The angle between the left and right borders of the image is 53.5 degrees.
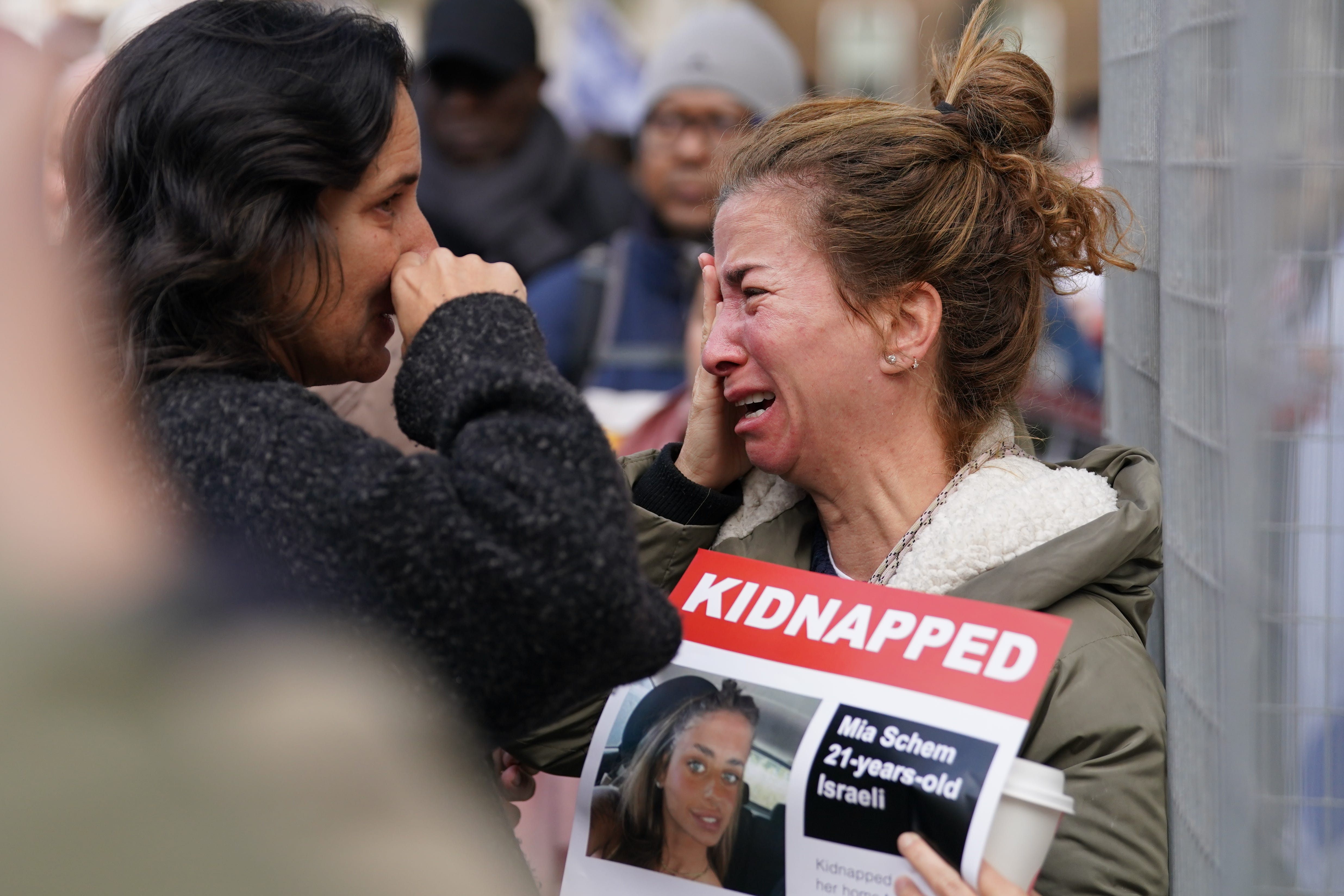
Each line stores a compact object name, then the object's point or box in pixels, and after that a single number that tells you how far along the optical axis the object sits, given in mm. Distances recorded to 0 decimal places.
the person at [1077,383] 5012
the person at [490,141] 4992
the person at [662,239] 4023
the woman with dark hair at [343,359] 1256
